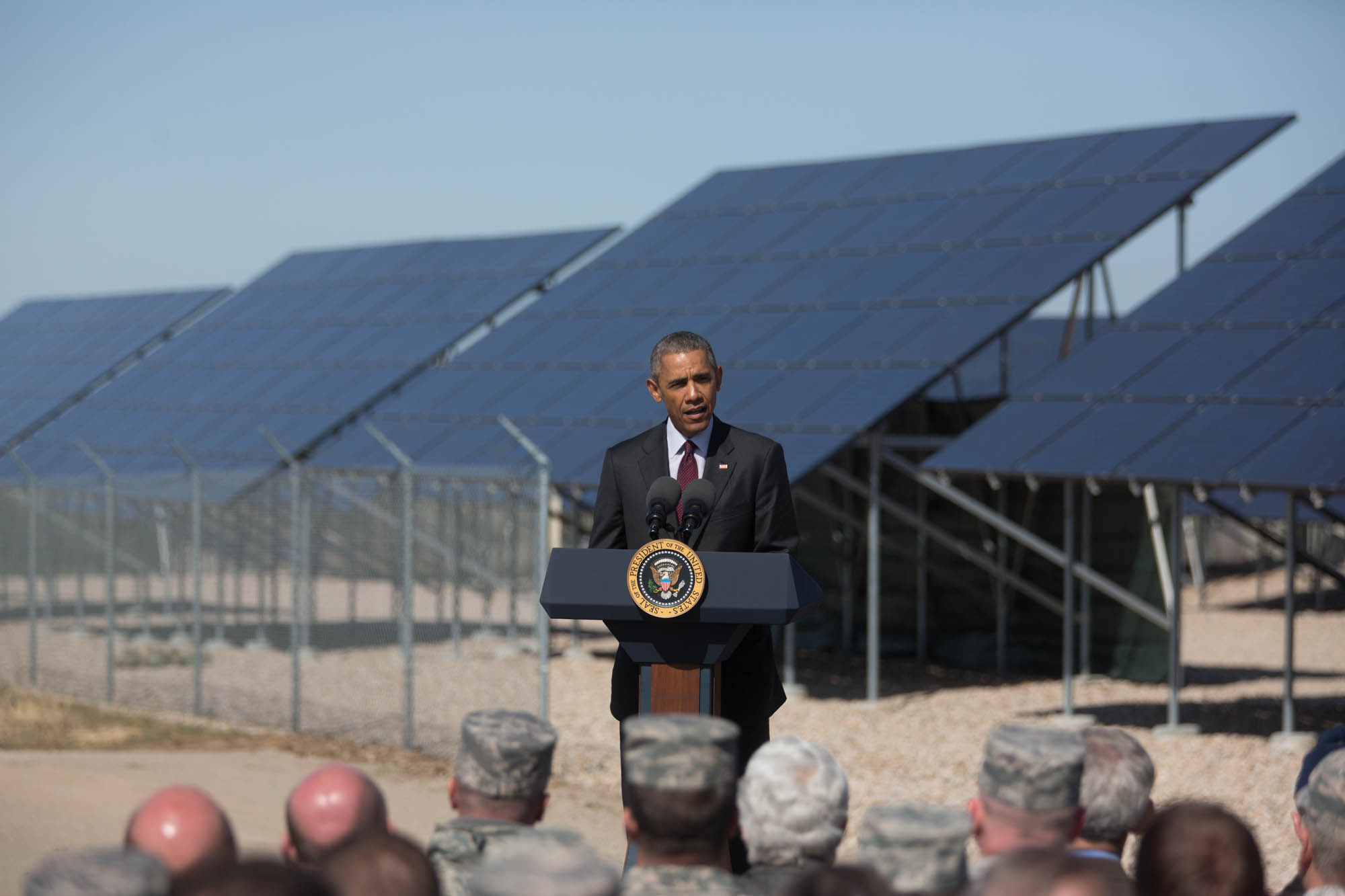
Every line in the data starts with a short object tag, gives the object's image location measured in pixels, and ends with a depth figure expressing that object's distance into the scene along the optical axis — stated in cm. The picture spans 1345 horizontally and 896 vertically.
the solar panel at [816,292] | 2947
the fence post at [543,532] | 2200
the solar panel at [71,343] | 4969
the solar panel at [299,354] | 3934
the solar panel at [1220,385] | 2286
